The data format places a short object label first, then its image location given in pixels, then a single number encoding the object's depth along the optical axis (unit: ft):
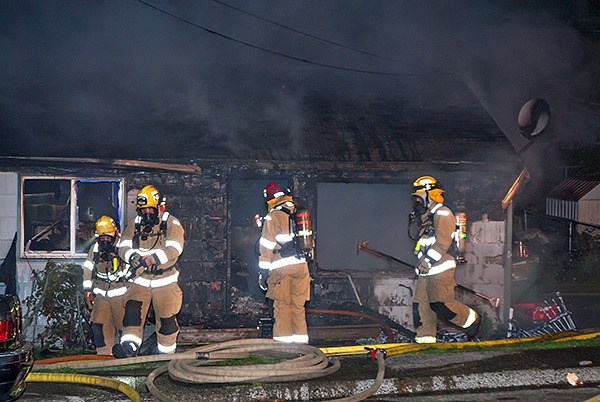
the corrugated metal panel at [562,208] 68.74
